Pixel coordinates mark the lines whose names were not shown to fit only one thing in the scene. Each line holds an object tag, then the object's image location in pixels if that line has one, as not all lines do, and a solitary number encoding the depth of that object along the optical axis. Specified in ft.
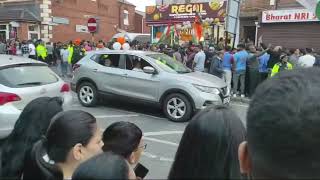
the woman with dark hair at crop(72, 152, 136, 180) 5.19
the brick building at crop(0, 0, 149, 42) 95.30
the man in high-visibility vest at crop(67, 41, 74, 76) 57.16
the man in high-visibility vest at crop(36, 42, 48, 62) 63.16
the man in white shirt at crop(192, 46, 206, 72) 42.68
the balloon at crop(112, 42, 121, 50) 55.31
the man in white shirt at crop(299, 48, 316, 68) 35.25
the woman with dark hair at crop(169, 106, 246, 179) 5.34
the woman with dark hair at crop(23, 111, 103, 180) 7.33
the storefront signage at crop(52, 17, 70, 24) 99.37
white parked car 20.07
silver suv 29.12
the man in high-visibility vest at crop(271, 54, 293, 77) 36.93
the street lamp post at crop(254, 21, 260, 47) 80.07
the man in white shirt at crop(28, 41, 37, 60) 64.13
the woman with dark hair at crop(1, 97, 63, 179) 8.89
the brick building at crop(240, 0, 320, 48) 74.08
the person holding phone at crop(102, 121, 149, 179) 8.36
